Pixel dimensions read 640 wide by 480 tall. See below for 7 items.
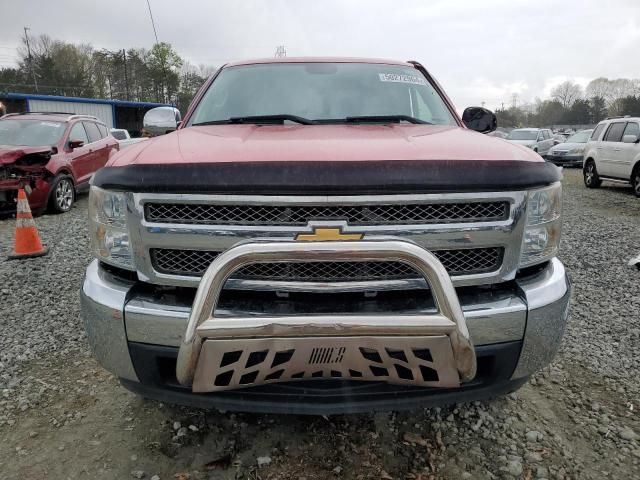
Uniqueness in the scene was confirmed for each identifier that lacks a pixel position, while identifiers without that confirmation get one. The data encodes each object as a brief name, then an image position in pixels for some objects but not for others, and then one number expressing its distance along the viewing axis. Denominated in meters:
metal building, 29.03
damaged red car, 7.46
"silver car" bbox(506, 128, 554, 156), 20.22
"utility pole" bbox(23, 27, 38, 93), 45.47
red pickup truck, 1.49
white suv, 10.68
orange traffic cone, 5.20
